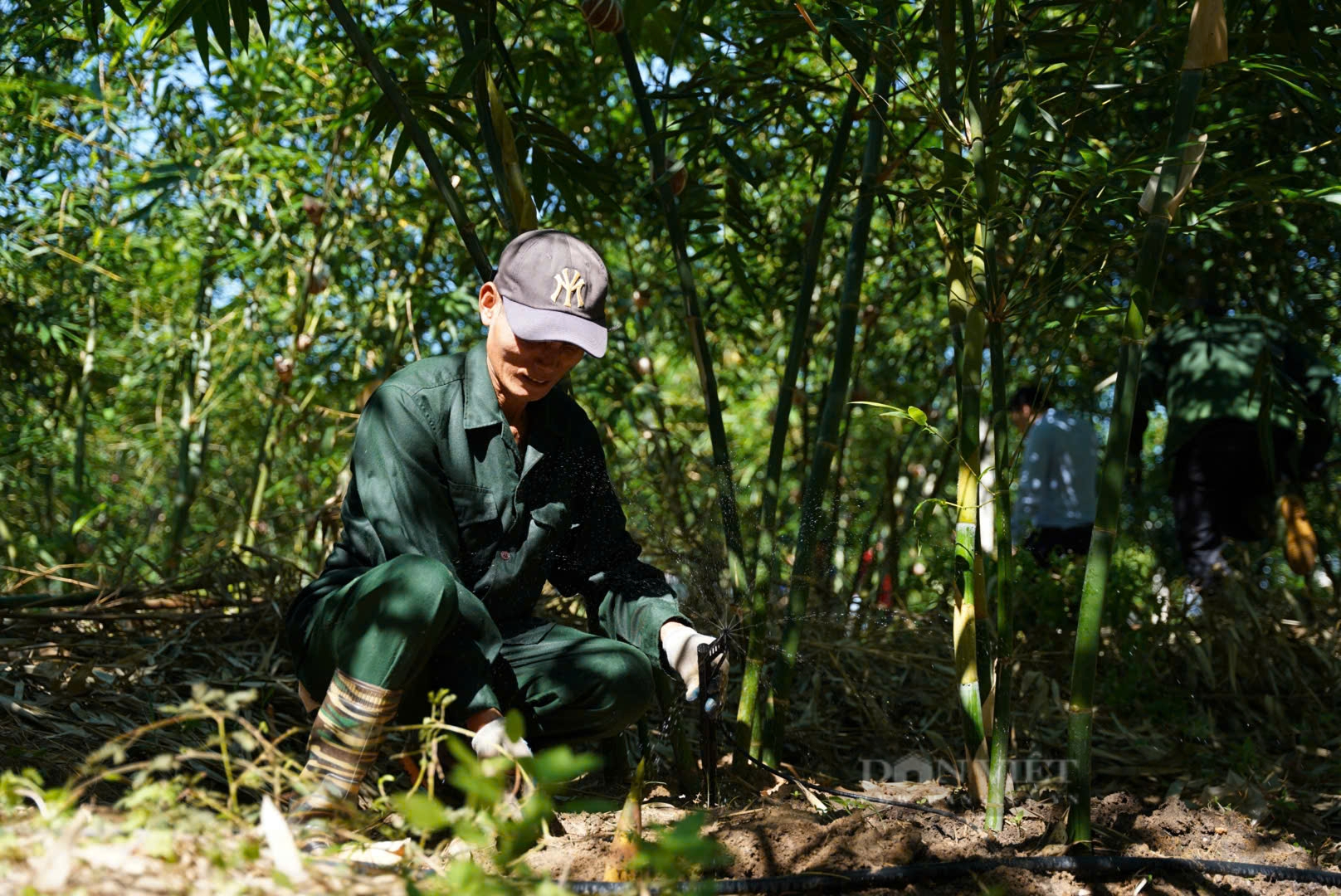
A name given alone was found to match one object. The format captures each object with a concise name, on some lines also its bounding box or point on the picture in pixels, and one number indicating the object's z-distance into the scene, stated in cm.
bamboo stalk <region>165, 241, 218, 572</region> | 432
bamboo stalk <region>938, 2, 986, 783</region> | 194
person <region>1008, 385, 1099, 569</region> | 419
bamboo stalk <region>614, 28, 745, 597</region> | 232
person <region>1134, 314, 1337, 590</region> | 354
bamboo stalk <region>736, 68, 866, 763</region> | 227
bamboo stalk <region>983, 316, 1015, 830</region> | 195
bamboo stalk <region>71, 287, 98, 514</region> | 493
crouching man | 174
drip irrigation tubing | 162
